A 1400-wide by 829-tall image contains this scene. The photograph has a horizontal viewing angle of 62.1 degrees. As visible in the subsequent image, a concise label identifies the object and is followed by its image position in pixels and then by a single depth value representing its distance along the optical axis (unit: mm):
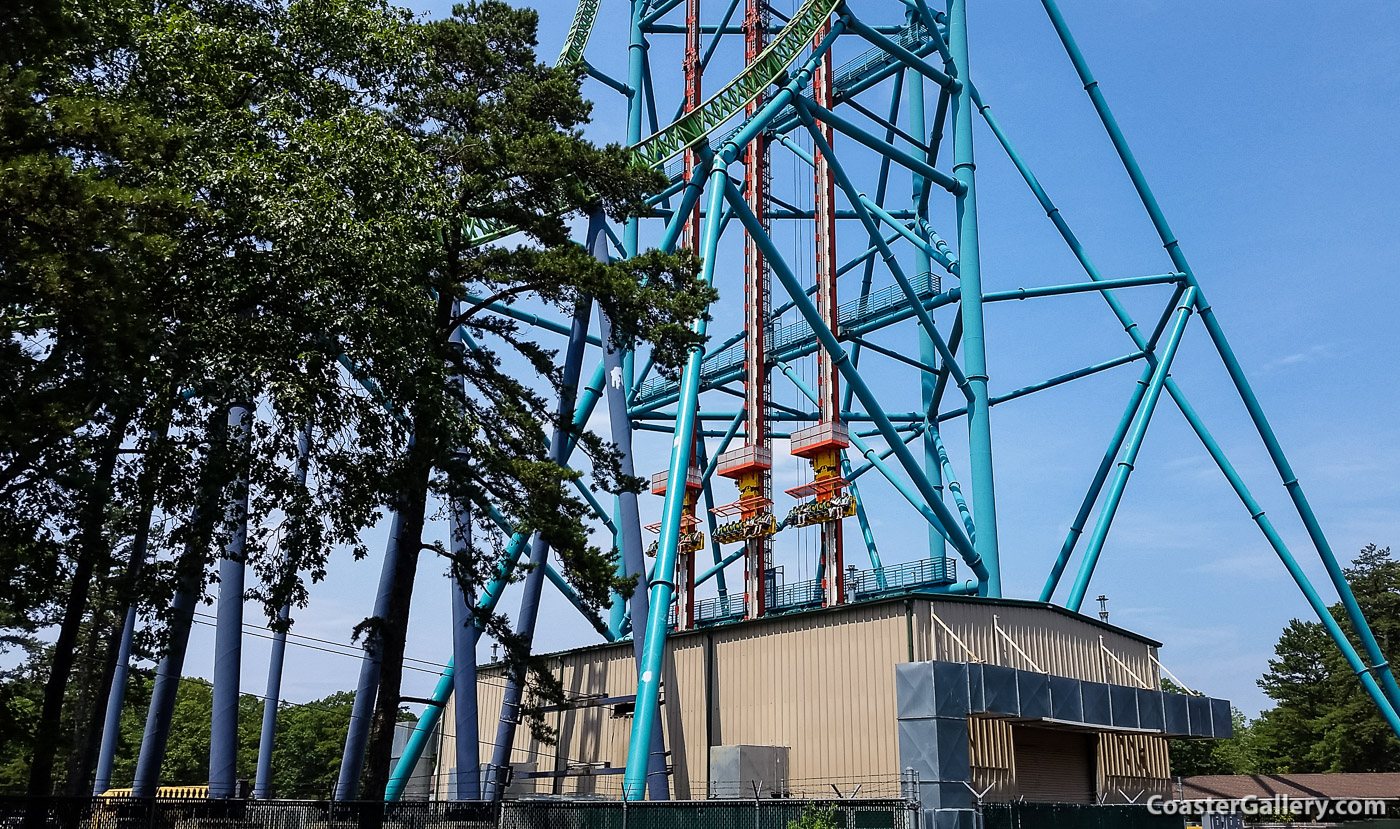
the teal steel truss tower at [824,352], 24922
